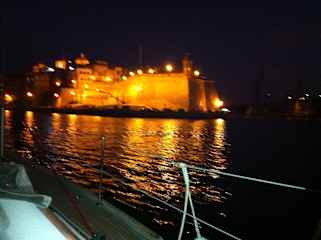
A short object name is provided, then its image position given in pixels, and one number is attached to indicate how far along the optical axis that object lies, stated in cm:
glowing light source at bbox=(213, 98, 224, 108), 10350
